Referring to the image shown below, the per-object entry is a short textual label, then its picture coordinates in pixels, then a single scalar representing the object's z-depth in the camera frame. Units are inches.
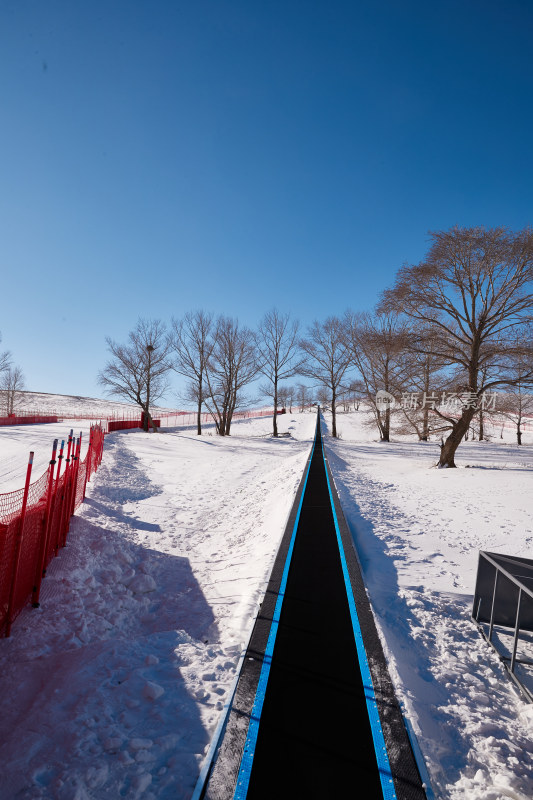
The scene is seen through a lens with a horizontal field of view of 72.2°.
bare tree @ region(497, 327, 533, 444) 570.3
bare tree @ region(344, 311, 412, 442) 630.5
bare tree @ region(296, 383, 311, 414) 2575.1
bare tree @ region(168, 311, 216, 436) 1369.3
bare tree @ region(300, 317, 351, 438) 1320.1
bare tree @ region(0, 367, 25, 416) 2349.9
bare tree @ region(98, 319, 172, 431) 1393.9
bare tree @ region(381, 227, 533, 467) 573.6
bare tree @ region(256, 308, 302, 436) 1389.0
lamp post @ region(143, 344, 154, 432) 1390.4
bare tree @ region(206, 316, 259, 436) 1379.2
